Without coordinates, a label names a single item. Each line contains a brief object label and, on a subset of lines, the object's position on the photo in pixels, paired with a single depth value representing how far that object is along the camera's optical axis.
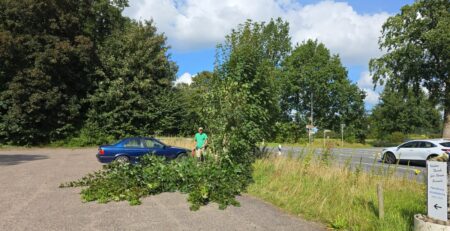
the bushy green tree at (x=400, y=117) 65.31
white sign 5.34
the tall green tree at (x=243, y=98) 12.12
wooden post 6.82
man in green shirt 14.79
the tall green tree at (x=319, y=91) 67.12
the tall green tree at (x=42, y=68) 31.00
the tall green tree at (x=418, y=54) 33.12
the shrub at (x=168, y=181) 9.09
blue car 16.95
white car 19.98
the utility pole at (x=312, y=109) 66.88
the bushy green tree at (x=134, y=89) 34.88
